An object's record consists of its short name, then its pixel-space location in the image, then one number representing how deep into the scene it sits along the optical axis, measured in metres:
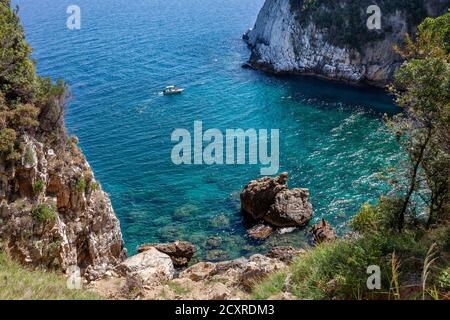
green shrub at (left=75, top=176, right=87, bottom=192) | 24.38
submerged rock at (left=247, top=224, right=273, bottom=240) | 38.16
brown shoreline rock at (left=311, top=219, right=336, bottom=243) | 34.83
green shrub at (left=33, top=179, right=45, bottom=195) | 21.38
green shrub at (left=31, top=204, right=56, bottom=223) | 20.77
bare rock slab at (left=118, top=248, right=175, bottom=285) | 26.09
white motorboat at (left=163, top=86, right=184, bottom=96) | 67.69
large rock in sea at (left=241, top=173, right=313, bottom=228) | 39.59
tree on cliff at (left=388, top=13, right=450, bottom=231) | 15.93
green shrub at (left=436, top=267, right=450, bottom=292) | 10.19
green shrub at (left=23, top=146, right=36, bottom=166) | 20.95
